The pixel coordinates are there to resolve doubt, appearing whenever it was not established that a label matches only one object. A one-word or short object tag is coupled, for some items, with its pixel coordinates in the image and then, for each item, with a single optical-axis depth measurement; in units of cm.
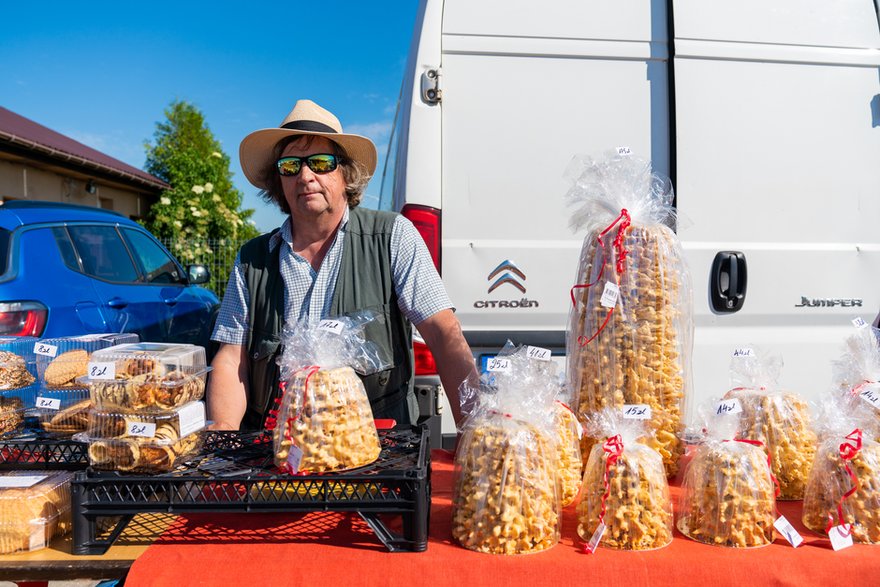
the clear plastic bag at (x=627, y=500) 137
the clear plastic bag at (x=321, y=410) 140
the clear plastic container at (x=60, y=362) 180
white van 301
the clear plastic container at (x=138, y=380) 142
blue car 387
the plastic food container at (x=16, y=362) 173
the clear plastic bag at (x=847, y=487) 142
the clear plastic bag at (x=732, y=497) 139
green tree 1570
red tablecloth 131
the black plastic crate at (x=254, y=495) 135
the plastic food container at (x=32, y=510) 140
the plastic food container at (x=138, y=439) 140
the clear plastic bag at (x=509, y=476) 134
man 222
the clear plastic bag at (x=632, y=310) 161
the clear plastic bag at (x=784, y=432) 161
